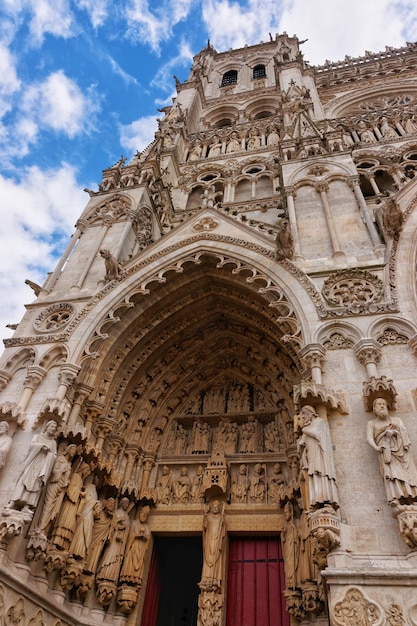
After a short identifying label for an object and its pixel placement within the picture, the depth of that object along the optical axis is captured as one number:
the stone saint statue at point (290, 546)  6.88
